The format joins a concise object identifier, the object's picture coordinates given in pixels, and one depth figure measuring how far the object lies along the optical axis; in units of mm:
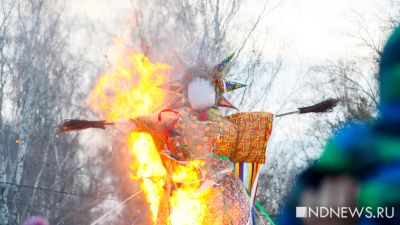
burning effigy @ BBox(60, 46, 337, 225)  10004
